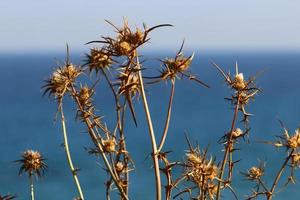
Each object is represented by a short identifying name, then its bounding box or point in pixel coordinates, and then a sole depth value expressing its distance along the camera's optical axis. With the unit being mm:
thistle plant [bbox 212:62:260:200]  3942
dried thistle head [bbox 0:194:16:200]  3076
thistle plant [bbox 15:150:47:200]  4516
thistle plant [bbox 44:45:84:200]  3818
